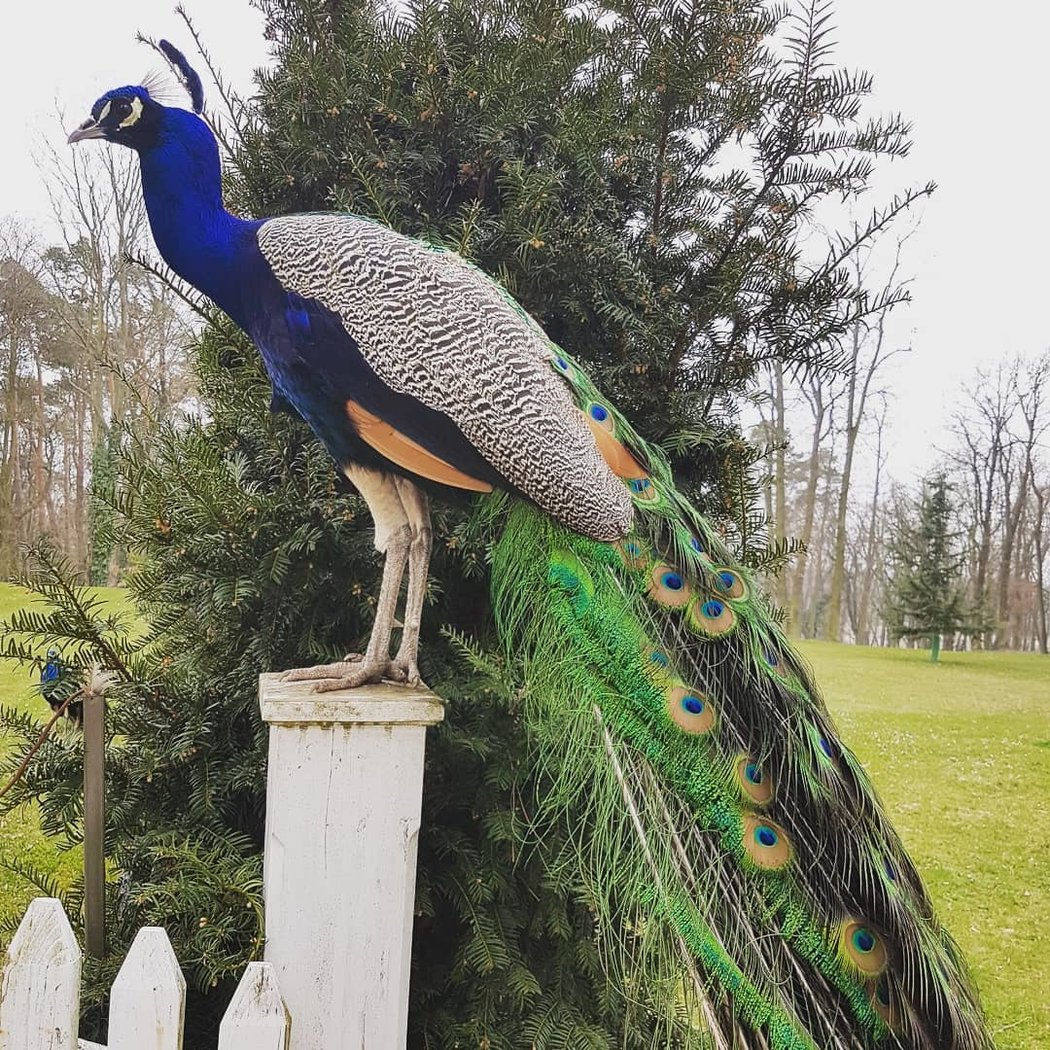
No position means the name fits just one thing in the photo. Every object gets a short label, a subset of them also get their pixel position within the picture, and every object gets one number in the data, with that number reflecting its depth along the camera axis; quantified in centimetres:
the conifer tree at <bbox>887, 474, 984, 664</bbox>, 1661
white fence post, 136
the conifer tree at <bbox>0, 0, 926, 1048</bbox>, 213
